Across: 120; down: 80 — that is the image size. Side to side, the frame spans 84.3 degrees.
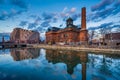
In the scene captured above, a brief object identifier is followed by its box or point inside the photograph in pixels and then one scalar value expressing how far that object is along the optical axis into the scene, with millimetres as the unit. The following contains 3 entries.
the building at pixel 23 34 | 88977
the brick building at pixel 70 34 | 36947
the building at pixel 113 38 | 26673
